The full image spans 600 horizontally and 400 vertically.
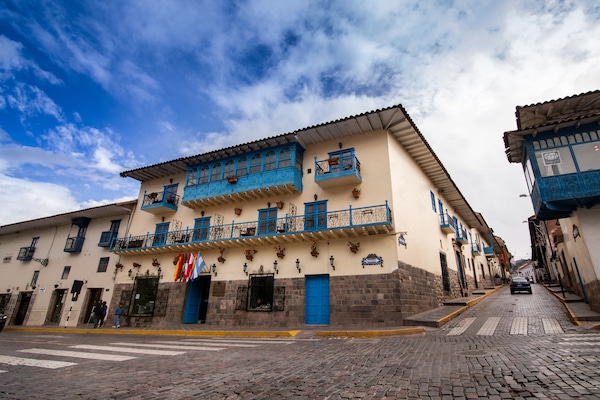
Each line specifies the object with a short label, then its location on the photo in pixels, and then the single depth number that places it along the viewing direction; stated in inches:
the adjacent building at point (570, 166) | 482.3
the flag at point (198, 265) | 697.0
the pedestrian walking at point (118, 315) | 755.4
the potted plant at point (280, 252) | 663.1
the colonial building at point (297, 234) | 594.2
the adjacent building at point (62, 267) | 890.7
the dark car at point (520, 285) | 1047.0
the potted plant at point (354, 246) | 597.9
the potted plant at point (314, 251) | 631.8
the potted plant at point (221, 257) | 727.7
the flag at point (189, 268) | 696.0
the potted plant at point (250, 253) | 694.5
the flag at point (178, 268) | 720.7
